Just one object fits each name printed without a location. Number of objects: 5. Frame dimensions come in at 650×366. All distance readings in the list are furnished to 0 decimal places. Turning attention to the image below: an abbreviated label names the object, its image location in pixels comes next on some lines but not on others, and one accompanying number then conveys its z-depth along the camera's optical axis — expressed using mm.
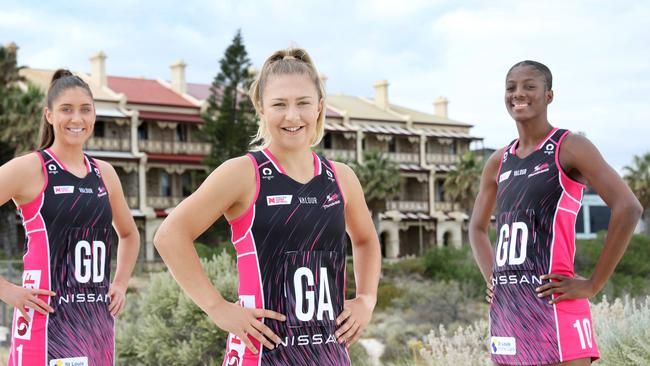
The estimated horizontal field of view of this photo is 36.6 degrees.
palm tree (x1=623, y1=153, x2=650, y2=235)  60844
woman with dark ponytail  4746
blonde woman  3434
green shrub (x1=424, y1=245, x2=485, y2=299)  40688
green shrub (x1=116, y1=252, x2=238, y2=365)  11258
